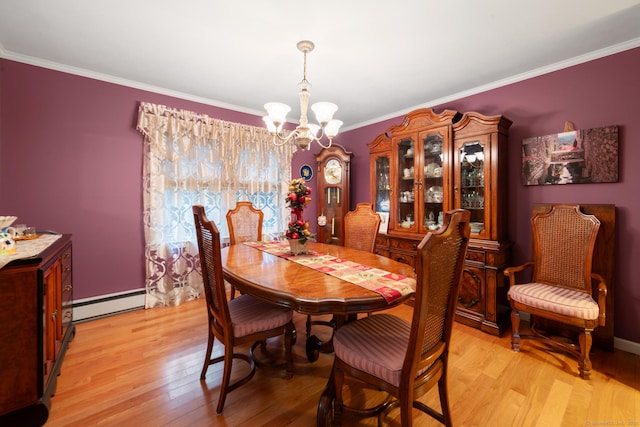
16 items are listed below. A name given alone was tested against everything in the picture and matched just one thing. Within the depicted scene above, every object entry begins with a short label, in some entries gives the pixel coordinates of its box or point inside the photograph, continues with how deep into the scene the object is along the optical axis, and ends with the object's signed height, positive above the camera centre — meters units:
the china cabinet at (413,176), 2.76 +0.40
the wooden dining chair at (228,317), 1.43 -0.64
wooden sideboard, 1.30 -0.65
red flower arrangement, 1.93 +0.04
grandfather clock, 3.93 +0.30
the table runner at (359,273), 1.27 -0.36
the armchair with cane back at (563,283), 1.82 -0.60
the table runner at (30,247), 1.30 -0.20
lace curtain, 2.88 +0.39
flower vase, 2.02 -0.27
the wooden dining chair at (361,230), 2.39 -0.18
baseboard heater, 2.57 -0.94
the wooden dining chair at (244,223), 2.82 -0.12
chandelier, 1.89 +0.70
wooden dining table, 1.16 -0.37
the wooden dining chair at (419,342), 0.98 -0.64
